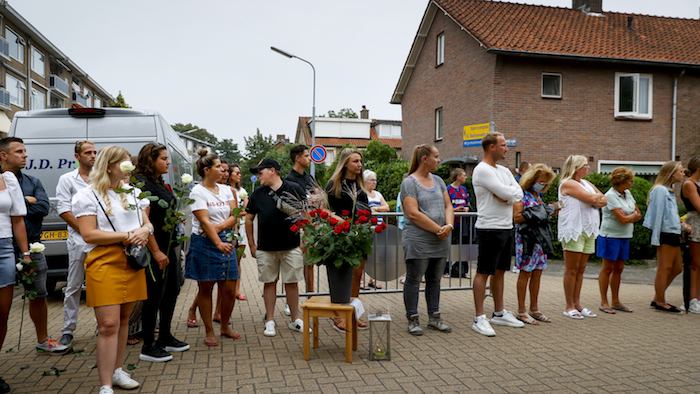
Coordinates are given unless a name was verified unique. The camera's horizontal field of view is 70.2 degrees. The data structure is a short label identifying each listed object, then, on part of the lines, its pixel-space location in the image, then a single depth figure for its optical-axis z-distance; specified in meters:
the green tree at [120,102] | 31.85
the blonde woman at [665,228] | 6.66
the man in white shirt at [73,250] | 4.94
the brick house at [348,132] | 59.34
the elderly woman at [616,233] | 6.59
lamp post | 22.16
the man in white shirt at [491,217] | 5.49
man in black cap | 5.23
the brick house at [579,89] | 17.70
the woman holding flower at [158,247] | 4.38
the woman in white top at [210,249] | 4.95
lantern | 4.57
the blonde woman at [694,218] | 6.66
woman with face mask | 5.99
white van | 7.00
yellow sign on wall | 16.73
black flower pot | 4.73
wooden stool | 4.51
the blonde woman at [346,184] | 5.35
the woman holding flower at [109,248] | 3.46
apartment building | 29.77
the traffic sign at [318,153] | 17.25
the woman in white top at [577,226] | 6.24
